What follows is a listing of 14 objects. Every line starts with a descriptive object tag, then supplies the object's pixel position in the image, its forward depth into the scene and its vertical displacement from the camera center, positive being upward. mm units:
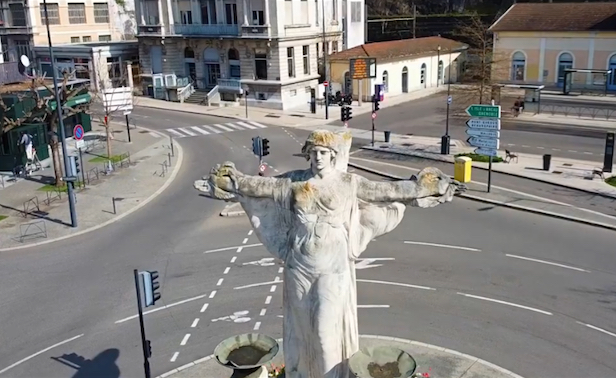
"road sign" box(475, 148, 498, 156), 28689 -5121
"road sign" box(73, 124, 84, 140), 29938 -3900
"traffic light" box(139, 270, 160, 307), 12562 -4546
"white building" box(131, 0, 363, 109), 52812 -300
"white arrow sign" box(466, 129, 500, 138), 28438 -4290
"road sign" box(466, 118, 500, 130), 28312 -3887
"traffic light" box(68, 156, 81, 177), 26219 -4775
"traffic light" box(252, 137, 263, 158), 27091 -4332
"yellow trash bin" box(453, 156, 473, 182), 29812 -5998
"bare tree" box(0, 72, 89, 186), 29844 -3003
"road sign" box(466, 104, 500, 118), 28047 -3317
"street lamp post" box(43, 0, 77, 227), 25203 -4734
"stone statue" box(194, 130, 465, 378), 8219 -2338
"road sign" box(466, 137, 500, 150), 28500 -4697
